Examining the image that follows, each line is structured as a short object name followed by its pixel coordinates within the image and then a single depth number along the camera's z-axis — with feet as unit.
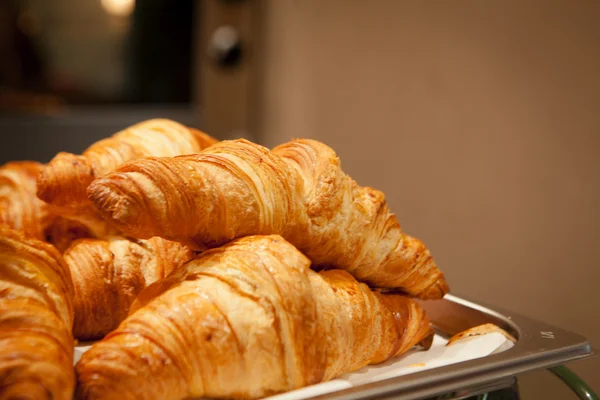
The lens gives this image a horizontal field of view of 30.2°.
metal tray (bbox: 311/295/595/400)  1.27
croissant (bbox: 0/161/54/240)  1.59
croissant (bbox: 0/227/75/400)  1.17
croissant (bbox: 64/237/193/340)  1.47
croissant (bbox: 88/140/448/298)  1.32
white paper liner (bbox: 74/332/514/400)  1.40
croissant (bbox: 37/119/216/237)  1.53
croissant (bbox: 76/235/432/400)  1.24
